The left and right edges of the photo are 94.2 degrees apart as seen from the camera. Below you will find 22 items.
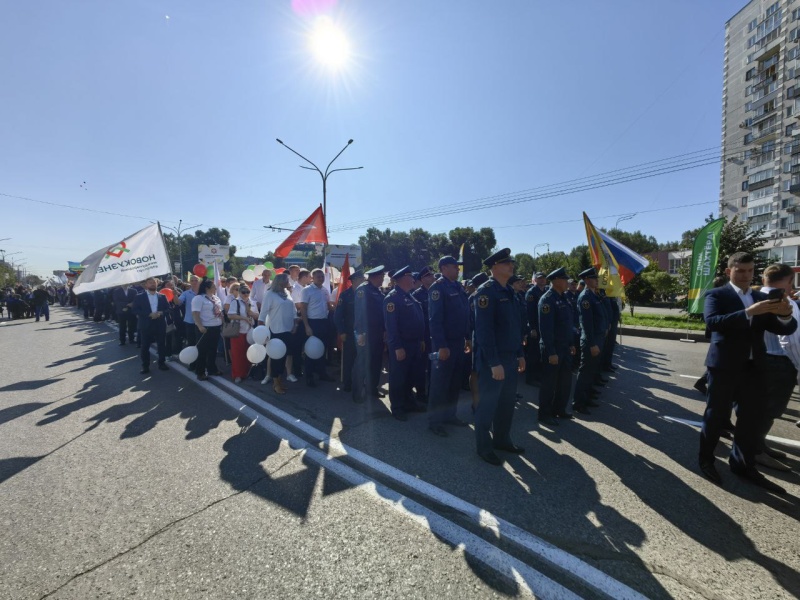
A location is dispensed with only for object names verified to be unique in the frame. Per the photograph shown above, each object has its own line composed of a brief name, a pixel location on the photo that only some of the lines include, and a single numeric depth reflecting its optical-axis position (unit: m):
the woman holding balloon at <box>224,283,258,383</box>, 6.43
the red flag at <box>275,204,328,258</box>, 8.34
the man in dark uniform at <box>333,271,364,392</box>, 5.92
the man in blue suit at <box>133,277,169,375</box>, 7.27
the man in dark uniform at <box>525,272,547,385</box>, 6.76
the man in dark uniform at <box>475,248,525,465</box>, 3.65
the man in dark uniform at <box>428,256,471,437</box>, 4.38
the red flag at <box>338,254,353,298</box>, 6.08
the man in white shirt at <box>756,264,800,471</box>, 3.32
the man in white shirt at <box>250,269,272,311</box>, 8.88
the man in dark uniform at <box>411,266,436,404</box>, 5.26
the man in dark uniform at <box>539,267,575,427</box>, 4.62
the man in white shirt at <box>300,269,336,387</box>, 6.44
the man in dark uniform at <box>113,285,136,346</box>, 10.21
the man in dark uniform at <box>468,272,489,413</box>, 4.90
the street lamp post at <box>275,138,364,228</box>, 21.19
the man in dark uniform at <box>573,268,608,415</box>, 5.10
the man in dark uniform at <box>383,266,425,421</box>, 4.84
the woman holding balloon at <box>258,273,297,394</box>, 5.98
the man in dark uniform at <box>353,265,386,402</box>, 5.44
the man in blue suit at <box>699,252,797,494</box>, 3.13
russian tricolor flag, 7.58
